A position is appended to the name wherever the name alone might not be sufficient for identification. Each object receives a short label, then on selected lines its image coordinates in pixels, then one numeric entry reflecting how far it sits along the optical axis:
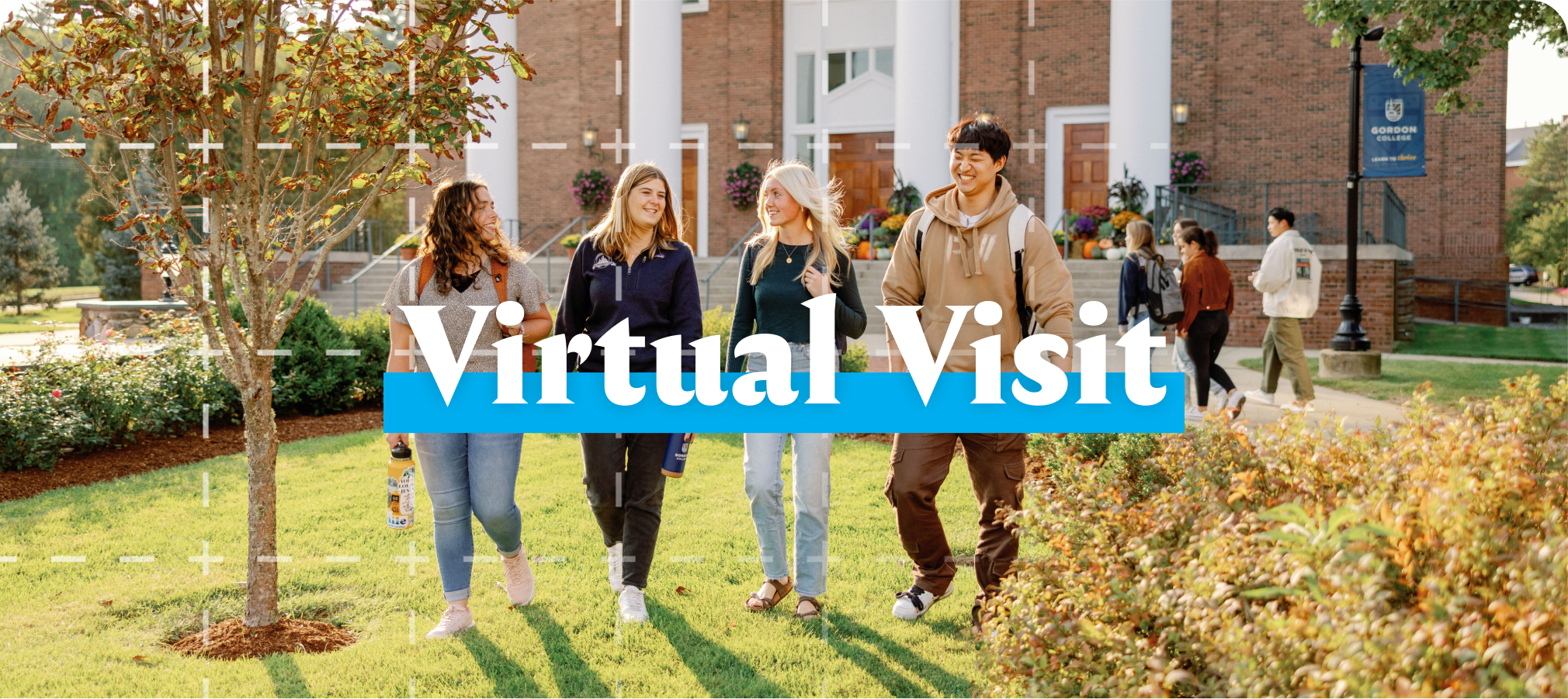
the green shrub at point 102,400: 7.44
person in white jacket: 9.03
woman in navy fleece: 4.15
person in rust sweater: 8.38
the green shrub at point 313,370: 9.87
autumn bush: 1.66
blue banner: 13.95
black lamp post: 13.02
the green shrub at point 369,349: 10.69
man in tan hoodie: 3.90
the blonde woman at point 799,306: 4.21
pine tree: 32.34
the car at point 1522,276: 58.00
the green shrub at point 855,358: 9.28
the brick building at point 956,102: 17.64
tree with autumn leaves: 3.68
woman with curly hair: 3.95
